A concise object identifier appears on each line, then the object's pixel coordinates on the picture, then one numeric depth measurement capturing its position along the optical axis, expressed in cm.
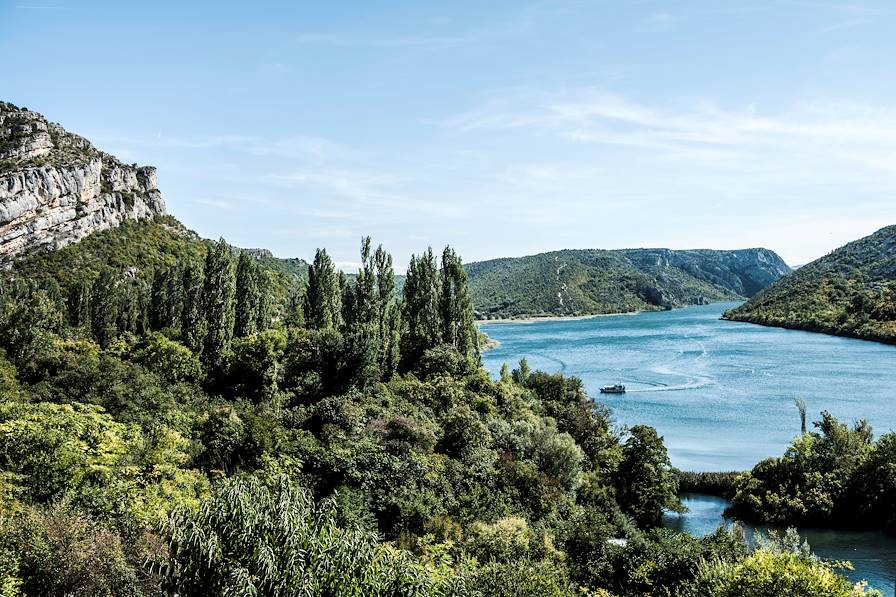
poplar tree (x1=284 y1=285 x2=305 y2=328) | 5386
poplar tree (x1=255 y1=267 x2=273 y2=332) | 5100
